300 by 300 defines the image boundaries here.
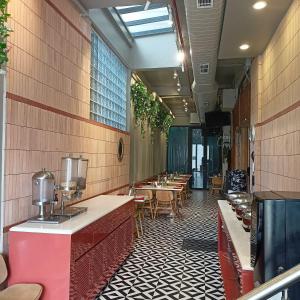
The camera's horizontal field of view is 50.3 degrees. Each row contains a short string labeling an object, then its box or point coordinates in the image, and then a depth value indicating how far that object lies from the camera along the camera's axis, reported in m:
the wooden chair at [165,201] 7.73
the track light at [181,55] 5.80
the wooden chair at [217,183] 13.27
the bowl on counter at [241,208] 3.35
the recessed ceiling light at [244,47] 4.83
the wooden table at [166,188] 7.76
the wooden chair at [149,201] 7.38
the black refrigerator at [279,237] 1.69
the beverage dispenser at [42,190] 3.07
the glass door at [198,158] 15.66
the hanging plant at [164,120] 11.88
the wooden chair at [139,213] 6.07
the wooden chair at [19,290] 2.42
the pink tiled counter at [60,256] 2.67
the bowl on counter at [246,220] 2.88
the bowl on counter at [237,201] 3.77
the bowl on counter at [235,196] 4.23
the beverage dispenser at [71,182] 3.46
